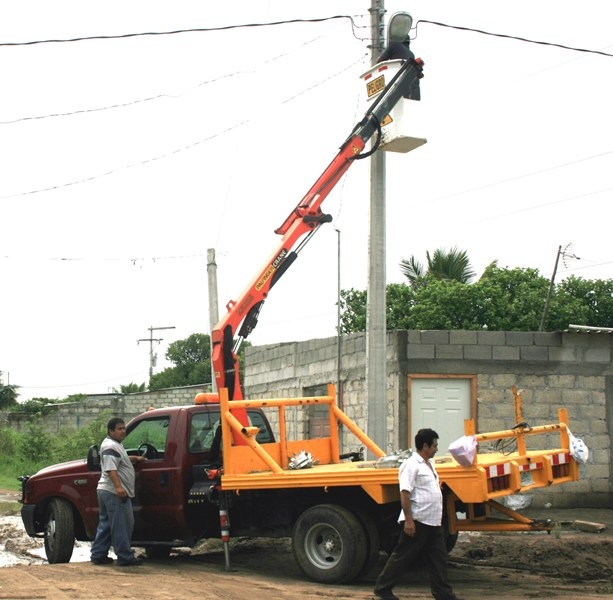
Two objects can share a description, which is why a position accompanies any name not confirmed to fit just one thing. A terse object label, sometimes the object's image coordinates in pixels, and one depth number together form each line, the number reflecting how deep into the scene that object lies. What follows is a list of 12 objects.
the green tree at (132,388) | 63.85
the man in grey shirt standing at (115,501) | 10.71
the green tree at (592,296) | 46.09
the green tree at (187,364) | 82.00
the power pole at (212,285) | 23.31
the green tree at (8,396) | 71.32
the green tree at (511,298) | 41.59
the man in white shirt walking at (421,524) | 8.13
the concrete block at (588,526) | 12.54
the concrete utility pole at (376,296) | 12.34
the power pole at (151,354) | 72.62
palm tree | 44.31
